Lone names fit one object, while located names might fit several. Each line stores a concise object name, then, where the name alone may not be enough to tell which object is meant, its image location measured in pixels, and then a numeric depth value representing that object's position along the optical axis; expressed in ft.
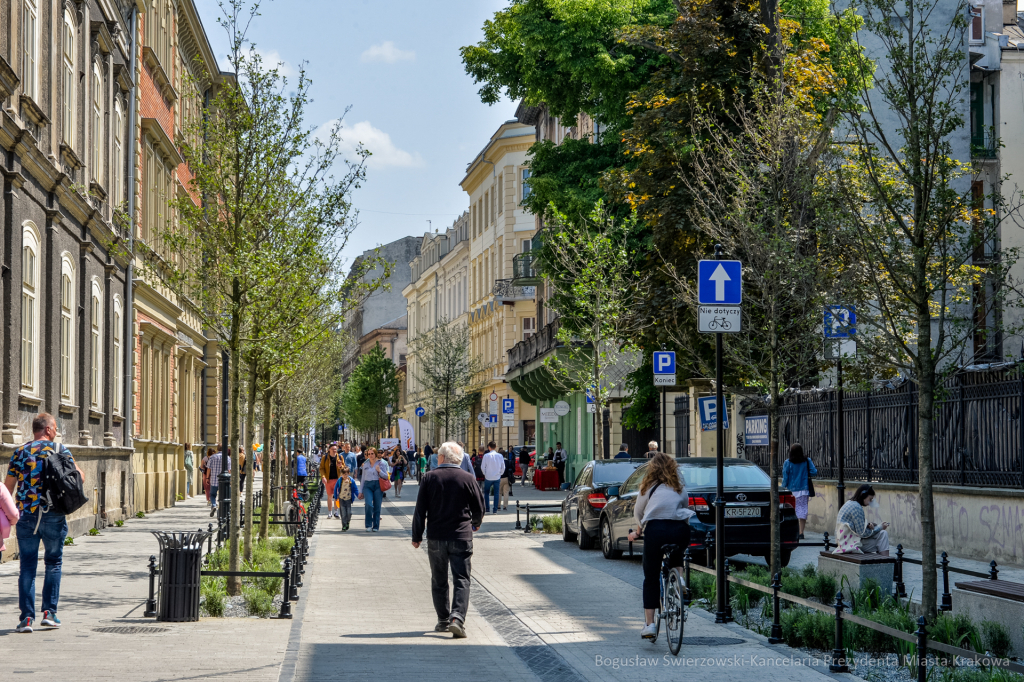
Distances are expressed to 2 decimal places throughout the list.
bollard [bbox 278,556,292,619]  38.27
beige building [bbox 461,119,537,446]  210.38
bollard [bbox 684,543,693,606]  39.09
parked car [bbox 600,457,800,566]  53.62
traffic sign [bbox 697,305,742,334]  40.53
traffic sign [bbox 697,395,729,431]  71.61
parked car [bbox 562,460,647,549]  65.16
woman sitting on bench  41.37
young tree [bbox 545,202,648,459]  87.56
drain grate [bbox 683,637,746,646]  33.68
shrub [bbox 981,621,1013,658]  27.99
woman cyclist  33.52
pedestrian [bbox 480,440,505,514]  99.04
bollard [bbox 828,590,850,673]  29.12
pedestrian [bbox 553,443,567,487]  153.79
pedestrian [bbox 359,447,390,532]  84.69
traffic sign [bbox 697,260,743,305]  40.91
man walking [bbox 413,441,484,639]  37.11
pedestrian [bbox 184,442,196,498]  125.85
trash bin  36.91
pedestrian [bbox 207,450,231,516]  98.07
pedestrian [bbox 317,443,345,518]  101.76
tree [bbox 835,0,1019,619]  33.45
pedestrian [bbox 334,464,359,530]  85.10
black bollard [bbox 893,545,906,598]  40.19
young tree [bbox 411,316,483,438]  201.98
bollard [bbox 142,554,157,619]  37.75
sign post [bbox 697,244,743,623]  40.60
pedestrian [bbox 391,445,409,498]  143.84
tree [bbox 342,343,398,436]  315.17
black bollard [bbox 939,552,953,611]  36.91
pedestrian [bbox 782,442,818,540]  63.98
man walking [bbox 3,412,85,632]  34.53
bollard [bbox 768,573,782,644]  33.50
